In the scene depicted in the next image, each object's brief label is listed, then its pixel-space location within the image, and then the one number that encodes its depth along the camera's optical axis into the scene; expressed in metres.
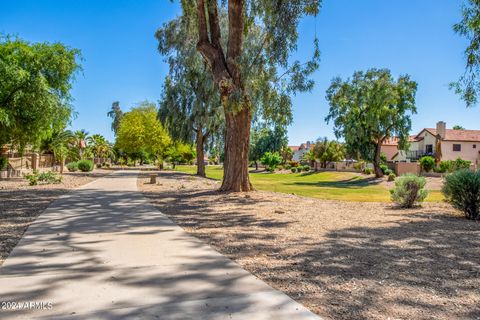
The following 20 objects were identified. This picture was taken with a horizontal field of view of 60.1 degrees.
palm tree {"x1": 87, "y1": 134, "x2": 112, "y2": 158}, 85.06
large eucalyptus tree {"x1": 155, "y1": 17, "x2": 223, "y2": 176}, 33.75
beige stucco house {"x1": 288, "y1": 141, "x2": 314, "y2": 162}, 137.38
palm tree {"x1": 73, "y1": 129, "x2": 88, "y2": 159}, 64.84
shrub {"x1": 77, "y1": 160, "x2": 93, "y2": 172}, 42.66
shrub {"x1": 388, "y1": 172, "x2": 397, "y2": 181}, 42.44
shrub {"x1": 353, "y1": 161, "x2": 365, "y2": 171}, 58.26
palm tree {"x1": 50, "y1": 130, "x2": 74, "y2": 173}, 44.41
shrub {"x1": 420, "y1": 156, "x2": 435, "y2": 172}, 45.94
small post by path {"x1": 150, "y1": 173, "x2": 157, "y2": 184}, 25.15
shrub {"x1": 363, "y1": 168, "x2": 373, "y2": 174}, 50.46
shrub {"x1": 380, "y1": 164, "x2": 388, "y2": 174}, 48.22
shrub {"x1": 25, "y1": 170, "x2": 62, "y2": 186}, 23.37
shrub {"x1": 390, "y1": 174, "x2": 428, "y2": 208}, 13.98
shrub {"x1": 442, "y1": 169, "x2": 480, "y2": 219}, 11.48
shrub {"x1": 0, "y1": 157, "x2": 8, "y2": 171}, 27.73
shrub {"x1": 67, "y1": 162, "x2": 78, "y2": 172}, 42.62
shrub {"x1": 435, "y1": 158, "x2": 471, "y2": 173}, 42.19
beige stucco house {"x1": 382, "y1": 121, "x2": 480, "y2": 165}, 63.09
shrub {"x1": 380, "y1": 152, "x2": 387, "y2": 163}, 58.72
